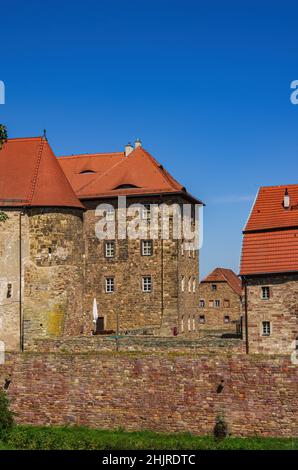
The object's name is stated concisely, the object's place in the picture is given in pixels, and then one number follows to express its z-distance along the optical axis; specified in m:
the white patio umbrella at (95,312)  44.22
